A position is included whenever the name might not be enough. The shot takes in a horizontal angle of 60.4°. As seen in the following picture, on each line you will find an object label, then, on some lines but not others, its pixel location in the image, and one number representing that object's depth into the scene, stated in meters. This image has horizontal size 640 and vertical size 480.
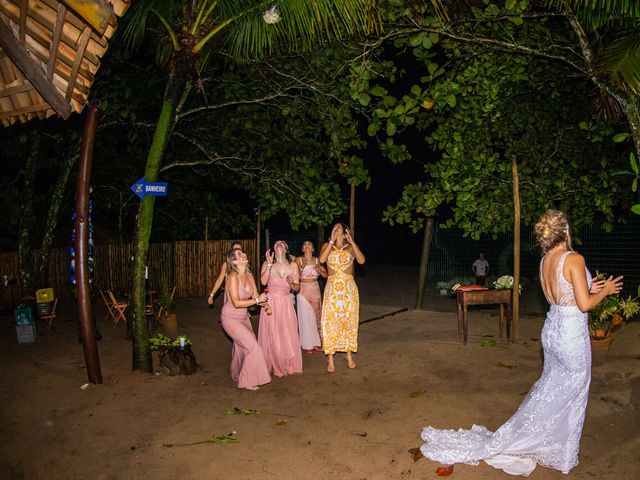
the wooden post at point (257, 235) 14.08
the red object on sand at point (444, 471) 4.90
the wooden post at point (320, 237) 13.64
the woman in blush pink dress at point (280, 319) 8.33
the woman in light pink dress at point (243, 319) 7.57
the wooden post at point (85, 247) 7.48
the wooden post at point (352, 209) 11.57
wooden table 9.95
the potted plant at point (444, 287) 17.12
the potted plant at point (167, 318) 11.20
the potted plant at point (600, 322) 8.09
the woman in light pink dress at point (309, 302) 9.72
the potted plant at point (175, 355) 8.27
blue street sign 7.92
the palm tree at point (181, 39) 7.44
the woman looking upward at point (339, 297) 8.22
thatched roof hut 3.48
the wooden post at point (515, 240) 9.48
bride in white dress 4.93
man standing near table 16.41
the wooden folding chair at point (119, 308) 12.07
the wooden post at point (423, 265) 13.24
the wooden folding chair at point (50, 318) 11.52
